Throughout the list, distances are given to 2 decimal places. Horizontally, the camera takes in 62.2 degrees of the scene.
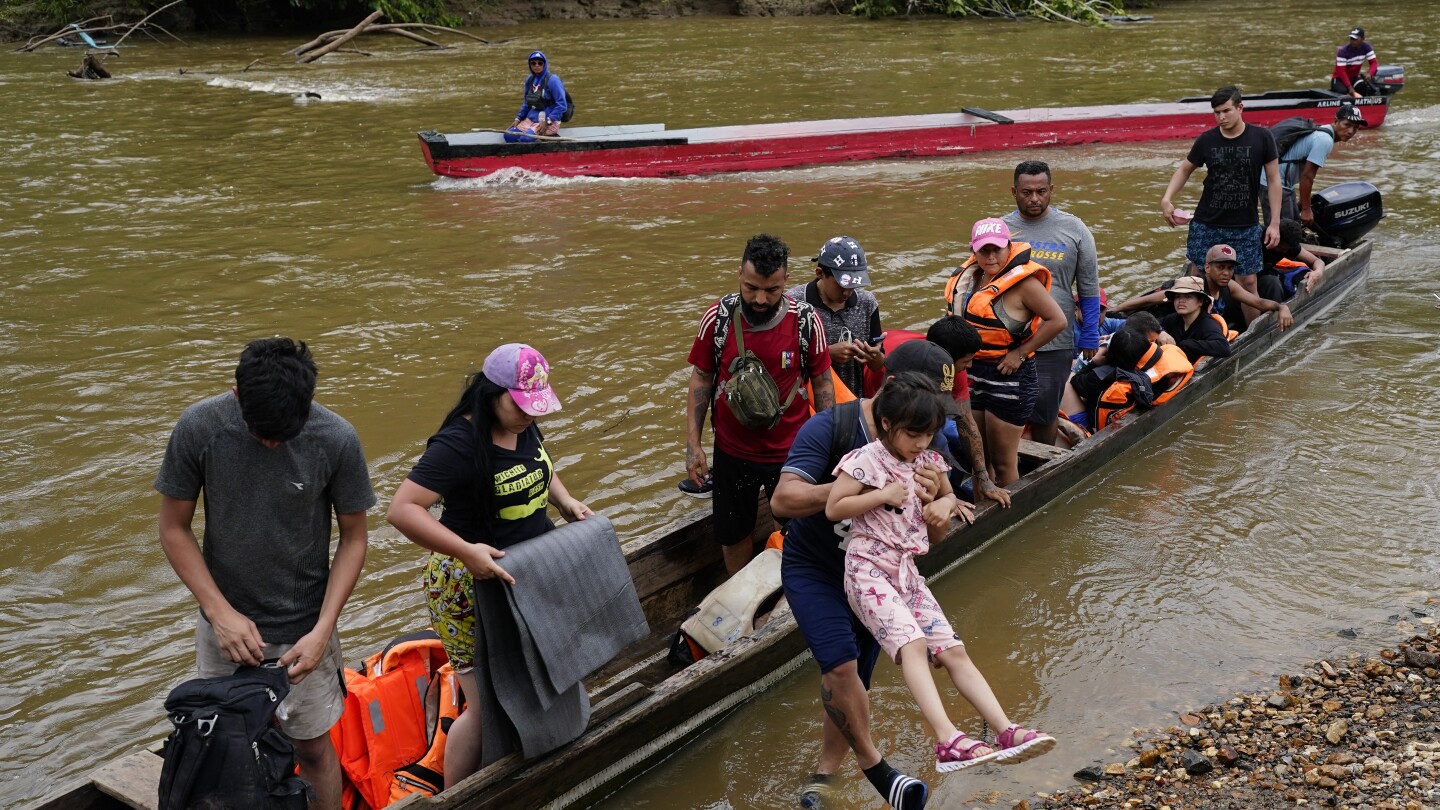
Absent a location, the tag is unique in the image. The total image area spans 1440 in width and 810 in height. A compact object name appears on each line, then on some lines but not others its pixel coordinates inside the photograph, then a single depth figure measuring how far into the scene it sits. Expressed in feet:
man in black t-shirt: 27.61
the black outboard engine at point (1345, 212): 36.17
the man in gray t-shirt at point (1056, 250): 21.38
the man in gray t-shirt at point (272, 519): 11.54
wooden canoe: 13.67
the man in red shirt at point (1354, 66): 58.18
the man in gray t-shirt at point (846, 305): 18.02
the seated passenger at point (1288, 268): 31.60
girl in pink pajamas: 12.53
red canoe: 50.01
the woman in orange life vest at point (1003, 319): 19.42
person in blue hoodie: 51.29
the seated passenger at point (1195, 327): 26.91
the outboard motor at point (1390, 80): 58.59
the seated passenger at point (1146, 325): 25.34
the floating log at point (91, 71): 77.20
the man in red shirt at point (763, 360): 16.57
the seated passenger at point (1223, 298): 27.68
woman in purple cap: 12.75
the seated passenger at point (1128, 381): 25.50
